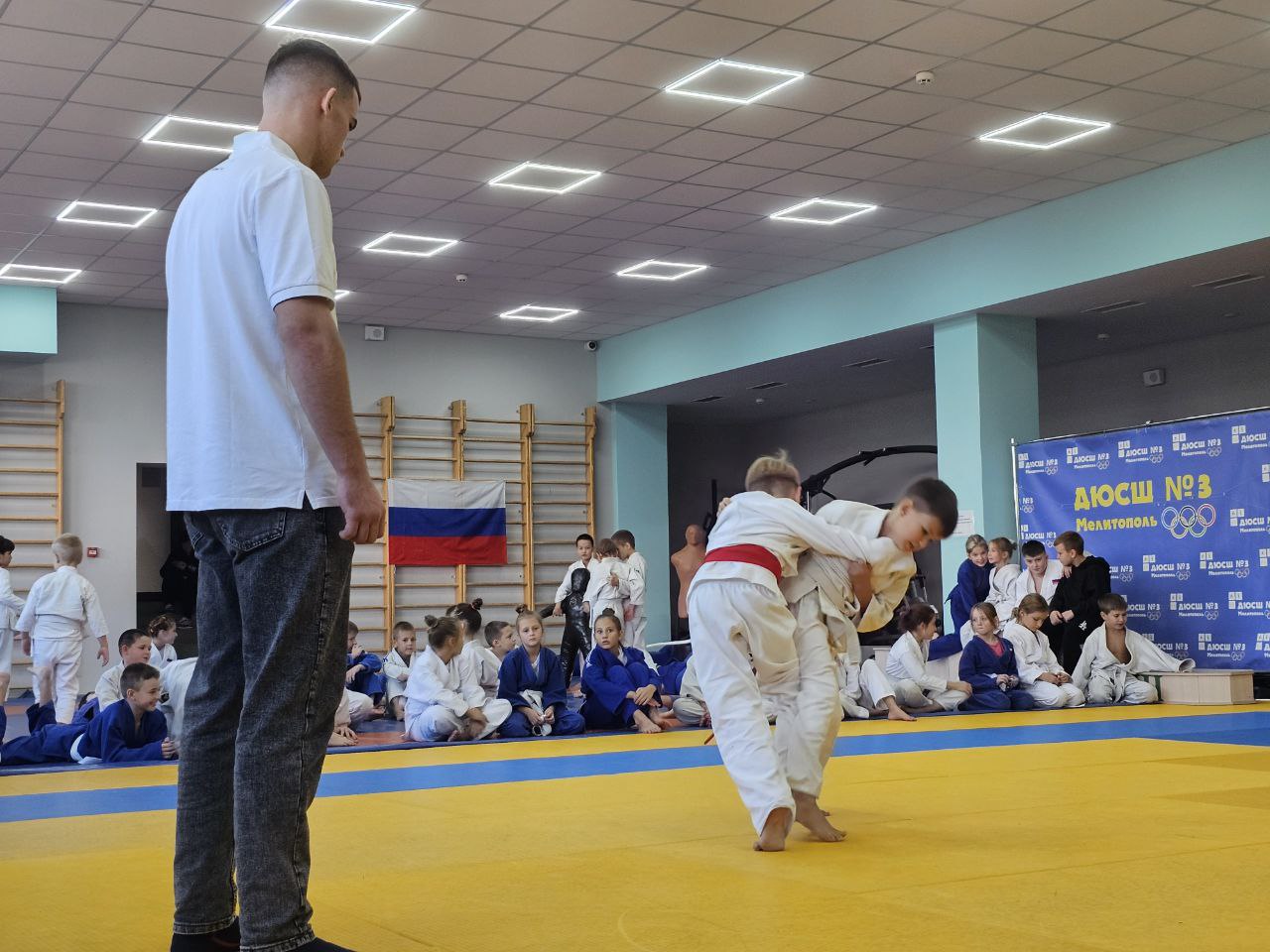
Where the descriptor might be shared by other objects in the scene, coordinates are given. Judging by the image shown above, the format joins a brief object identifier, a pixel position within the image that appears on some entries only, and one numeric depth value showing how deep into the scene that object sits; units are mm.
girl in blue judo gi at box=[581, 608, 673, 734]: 7750
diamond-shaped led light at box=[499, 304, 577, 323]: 13758
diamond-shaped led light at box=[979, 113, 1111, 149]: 8602
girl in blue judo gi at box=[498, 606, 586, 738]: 7512
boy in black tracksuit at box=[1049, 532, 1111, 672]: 9758
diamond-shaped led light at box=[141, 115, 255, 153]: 8250
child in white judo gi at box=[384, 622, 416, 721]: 8828
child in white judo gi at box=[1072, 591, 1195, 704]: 9203
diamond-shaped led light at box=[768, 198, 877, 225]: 10266
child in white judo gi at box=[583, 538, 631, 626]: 10703
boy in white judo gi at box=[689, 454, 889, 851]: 3350
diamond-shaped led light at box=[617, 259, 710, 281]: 12070
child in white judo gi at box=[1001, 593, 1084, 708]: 8844
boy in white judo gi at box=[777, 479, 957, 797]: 3467
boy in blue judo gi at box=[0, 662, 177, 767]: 6406
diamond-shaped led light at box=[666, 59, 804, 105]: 7645
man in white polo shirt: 1992
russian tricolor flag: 14039
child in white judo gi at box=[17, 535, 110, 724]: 8508
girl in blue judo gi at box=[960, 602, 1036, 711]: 8773
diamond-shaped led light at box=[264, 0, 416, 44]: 6645
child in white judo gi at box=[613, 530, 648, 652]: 10773
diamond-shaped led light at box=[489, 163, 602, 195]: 9344
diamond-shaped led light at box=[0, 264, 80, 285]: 11523
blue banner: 9398
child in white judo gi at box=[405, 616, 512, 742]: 7211
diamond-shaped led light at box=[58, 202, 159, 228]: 9906
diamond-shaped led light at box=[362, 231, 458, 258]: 10969
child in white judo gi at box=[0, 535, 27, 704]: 8391
